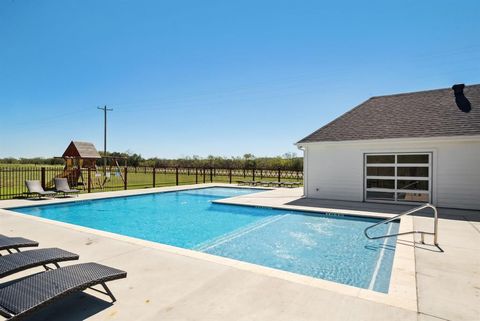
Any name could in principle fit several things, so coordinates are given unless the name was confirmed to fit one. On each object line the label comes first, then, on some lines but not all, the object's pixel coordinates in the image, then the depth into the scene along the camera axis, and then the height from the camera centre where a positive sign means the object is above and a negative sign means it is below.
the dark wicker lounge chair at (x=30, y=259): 3.54 -1.38
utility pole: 36.62 +5.09
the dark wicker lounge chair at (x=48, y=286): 2.71 -1.42
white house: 10.97 +0.52
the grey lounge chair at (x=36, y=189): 13.33 -1.41
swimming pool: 5.88 -2.19
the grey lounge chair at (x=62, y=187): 14.27 -1.36
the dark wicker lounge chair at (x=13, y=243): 4.56 -1.44
